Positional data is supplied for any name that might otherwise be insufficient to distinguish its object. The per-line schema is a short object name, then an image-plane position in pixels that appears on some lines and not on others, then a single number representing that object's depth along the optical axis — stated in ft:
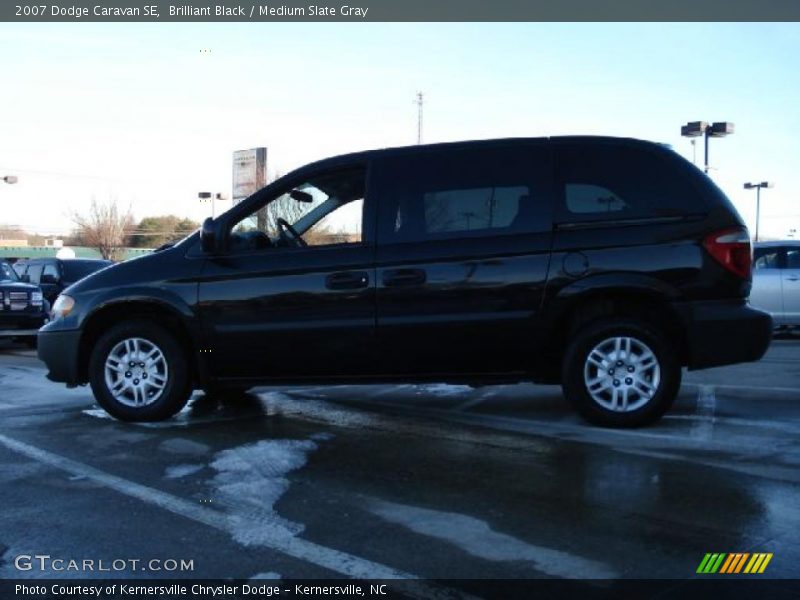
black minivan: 17.74
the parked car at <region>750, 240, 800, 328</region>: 41.60
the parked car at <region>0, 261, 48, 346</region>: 43.34
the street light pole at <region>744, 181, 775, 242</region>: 135.44
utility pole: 154.22
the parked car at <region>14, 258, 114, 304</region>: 52.70
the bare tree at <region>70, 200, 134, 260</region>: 199.83
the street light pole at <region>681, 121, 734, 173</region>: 75.36
